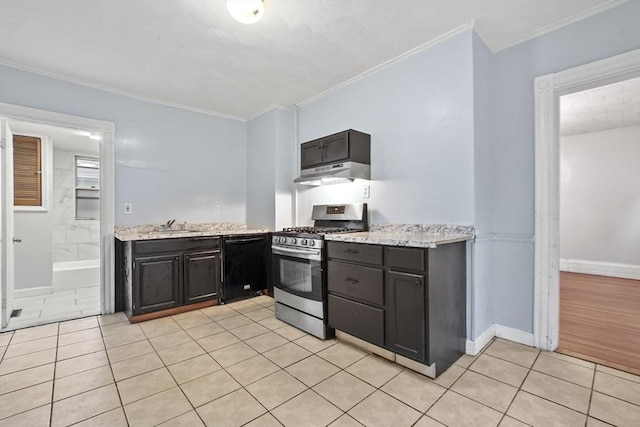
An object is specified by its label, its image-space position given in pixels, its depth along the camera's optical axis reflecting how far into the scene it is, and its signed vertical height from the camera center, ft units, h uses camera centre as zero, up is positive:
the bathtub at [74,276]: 14.01 -3.02
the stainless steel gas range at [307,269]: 8.57 -1.72
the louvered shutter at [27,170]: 13.42 +2.03
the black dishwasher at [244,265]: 11.84 -2.15
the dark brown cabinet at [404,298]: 6.40 -2.03
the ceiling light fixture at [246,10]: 6.42 +4.49
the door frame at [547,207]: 7.70 +0.13
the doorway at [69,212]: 9.55 +0.12
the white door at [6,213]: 9.32 +0.04
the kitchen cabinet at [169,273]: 9.96 -2.11
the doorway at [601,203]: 12.04 +0.52
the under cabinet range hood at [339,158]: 9.59 +1.89
